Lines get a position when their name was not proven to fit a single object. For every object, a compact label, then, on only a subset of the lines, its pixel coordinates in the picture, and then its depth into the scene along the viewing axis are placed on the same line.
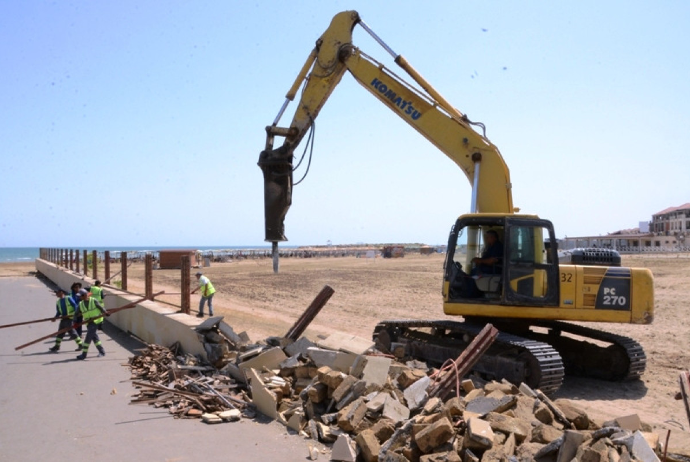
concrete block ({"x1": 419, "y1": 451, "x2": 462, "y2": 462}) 5.36
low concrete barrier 10.87
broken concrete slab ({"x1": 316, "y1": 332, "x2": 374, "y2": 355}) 8.42
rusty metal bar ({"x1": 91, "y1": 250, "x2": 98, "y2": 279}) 22.02
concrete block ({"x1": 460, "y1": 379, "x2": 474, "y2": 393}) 7.05
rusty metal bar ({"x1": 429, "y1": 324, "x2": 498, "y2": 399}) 7.03
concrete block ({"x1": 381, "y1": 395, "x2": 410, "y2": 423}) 6.38
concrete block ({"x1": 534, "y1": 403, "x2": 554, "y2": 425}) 5.99
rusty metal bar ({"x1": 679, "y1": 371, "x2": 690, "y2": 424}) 5.05
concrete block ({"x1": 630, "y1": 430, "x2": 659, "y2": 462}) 4.77
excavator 9.32
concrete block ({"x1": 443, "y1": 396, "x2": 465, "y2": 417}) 6.07
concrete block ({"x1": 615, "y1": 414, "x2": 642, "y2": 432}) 5.58
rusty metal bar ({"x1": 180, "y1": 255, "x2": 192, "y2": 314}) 11.88
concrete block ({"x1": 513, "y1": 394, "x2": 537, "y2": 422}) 6.12
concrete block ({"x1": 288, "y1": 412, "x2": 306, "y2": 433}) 7.01
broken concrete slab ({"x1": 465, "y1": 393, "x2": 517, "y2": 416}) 6.10
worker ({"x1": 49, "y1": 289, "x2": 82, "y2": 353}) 13.10
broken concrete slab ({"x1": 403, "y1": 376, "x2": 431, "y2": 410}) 6.65
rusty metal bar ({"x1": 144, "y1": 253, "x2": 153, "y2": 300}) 14.06
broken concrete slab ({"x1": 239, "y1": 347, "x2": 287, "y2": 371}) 8.66
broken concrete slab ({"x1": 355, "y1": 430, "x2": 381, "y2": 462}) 5.84
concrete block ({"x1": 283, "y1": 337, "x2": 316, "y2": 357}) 9.04
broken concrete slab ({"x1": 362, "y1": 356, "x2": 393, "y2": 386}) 7.28
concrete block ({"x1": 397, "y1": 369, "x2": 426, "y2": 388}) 7.29
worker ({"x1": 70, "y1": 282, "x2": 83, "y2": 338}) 13.10
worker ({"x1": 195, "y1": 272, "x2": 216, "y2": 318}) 17.42
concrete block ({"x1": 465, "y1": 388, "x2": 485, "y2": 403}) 6.51
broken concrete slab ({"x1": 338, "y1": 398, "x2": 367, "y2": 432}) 6.60
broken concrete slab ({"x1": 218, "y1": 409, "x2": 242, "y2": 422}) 7.43
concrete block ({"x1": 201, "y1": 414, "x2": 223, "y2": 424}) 7.38
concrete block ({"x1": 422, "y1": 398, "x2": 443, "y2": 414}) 6.32
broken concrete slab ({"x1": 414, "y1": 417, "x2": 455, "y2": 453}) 5.55
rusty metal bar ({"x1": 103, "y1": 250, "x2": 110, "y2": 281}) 18.60
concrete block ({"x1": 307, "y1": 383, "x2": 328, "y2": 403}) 7.37
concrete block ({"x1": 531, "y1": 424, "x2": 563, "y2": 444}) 5.48
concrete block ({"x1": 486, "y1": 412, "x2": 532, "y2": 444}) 5.62
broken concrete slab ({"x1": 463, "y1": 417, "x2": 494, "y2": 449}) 5.36
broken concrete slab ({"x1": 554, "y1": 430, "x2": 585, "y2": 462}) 5.00
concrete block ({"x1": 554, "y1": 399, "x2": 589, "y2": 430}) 5.99
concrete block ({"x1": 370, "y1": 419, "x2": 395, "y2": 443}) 6.17
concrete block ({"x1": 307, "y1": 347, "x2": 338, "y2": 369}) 8.08
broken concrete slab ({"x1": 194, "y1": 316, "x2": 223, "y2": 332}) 10.13
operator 9.54
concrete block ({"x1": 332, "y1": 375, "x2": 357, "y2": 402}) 7.20
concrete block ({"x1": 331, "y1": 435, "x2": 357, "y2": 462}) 6.00
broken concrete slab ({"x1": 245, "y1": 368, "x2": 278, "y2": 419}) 7.53
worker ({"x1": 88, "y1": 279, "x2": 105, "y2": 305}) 12.86
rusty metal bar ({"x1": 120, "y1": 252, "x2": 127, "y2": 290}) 15.91
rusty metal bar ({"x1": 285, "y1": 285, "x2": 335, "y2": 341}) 10.50
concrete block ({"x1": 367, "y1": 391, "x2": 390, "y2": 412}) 6.60
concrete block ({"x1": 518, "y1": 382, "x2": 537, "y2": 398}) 6.64
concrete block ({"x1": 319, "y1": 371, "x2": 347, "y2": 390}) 7.35
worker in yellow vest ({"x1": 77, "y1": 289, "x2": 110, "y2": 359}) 11.91
